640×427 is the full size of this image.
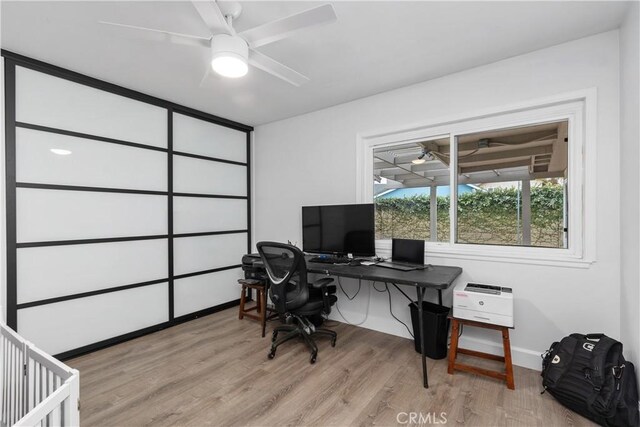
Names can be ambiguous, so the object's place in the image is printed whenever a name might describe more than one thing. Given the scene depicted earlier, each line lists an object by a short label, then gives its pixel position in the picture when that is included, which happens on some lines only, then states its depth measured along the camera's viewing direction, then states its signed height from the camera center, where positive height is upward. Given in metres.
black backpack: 1.67 -1.04
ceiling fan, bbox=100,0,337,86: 1.46 +1.00
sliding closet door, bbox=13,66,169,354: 2.41 -0.02
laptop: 2.75 -0.43
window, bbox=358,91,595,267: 2.29 +0.28
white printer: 2.11 -0.69
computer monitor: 2.96 -0.20
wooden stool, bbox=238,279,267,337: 3.45 -1.02
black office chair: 2.50 -0.69
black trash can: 2.52 -1.06
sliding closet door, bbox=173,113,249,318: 3.49 -0.01
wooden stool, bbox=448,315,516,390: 2.11 -1.16
